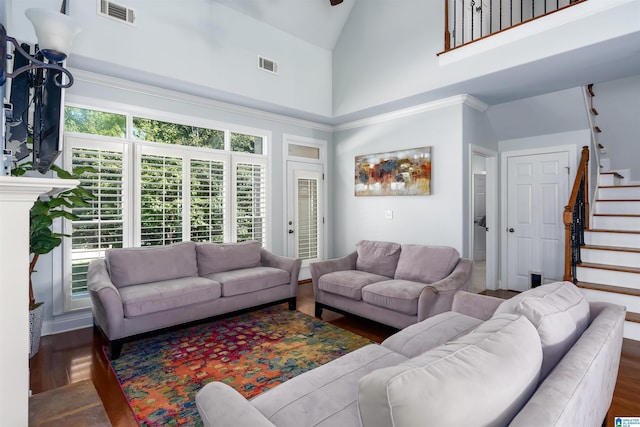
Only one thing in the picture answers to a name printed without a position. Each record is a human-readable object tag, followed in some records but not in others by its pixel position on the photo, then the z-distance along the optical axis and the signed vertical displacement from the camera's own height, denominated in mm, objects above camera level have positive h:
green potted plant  2734 -81
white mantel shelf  1221 -303
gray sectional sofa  805 -518
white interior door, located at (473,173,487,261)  7812 -247
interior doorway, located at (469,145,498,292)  4395 -157
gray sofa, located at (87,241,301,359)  2893 -730
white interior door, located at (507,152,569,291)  4547 -78
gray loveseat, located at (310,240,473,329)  3023 -737
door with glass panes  5344 +11
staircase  3344 -470
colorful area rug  2230 -1241
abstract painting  4531 +562
